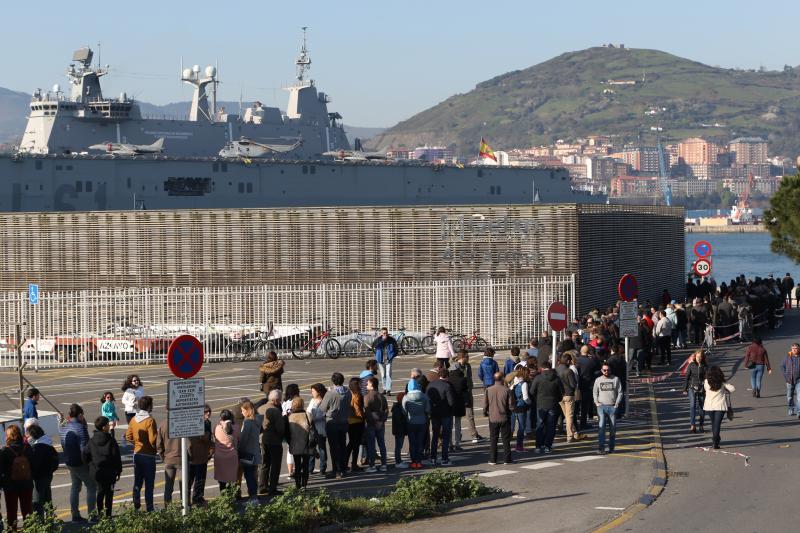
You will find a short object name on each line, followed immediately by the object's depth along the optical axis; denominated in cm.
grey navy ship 7675
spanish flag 10020
